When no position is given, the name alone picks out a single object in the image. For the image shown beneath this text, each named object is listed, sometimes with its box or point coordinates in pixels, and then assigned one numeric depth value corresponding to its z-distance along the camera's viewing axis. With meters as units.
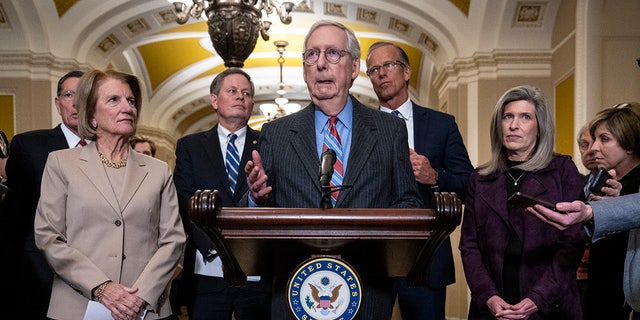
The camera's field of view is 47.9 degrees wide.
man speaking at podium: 1.86
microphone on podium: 1.60
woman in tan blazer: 2.35
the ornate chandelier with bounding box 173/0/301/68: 5.24
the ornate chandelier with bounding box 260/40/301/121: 12.91
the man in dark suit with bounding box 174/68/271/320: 2.94
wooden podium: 1.53
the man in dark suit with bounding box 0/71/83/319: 2.78
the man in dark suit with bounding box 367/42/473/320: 2.77
